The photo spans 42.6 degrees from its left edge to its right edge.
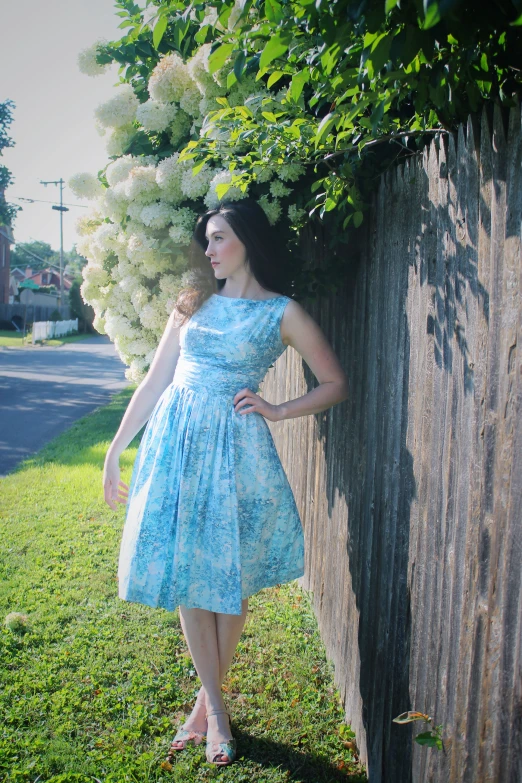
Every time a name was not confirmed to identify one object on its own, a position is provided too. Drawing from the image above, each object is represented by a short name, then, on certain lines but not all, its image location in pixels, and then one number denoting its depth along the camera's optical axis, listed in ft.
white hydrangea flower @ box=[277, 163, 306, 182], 7.67
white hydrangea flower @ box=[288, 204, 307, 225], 8.50
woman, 7.98
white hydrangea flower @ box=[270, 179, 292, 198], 8.21
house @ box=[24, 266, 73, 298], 271.08
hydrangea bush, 8.51
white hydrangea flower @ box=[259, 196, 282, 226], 8.50
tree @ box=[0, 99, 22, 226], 104.99
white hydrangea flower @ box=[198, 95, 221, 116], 8.63
